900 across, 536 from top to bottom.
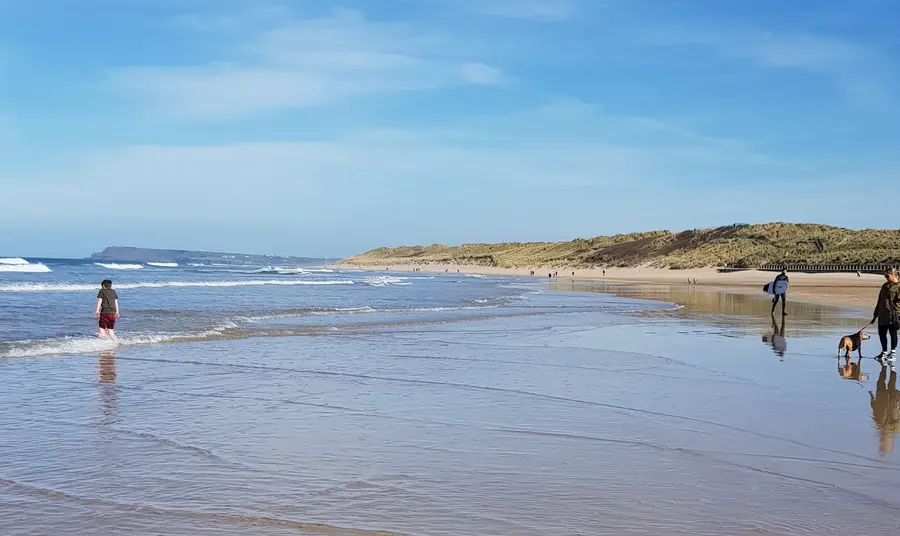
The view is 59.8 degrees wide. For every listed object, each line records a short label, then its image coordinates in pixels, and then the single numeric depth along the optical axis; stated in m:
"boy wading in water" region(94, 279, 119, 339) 14.89
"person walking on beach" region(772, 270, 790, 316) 23.59
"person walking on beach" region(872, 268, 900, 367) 12.58
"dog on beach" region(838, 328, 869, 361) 12.70
